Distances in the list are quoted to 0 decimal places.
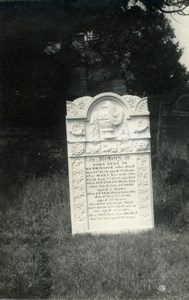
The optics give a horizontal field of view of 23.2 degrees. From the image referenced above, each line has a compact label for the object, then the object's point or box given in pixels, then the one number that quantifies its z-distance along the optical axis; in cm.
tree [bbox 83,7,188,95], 1169
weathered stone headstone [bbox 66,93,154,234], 626
